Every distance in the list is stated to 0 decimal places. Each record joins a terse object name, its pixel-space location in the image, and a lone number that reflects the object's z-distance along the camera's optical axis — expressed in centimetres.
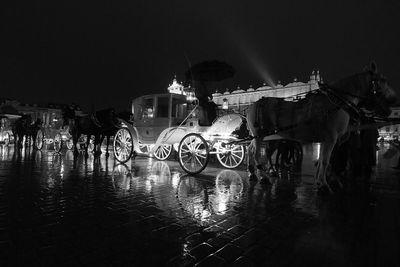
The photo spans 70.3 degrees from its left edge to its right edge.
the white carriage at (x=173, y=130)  815
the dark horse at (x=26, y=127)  1894
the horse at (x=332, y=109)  563
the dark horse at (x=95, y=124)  1245
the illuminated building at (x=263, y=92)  11100
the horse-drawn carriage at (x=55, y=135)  1643
